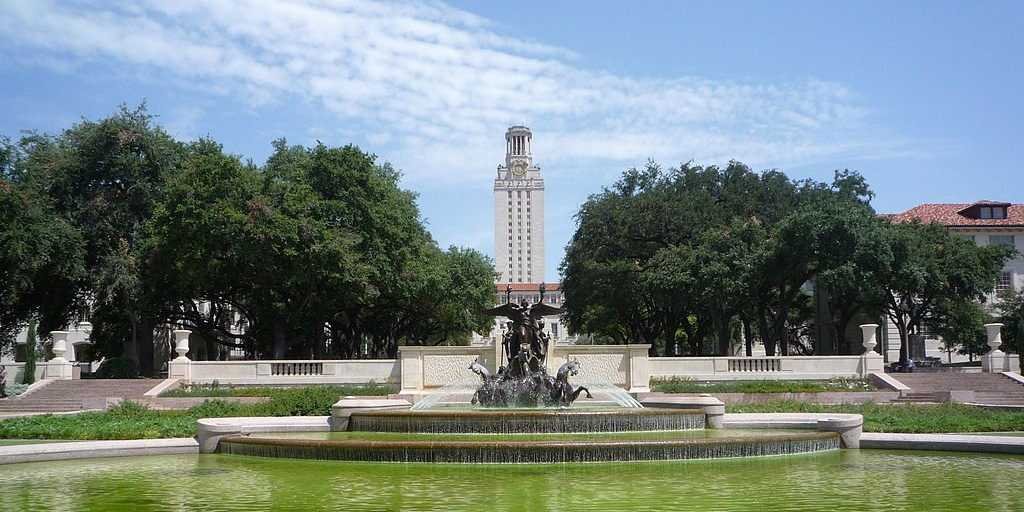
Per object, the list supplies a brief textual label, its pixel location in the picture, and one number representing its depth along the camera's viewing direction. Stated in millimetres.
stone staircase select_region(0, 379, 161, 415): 39125
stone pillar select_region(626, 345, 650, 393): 40531
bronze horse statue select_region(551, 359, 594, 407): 29562
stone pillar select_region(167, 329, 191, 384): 42938
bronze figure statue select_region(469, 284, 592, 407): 29656
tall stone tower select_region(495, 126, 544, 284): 195875
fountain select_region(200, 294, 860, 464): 19703
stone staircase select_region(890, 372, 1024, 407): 38531
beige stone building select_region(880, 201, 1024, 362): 78062
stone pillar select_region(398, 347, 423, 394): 40844
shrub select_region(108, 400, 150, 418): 33062
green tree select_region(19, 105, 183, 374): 52188
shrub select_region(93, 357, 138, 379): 50688
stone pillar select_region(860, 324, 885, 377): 42969
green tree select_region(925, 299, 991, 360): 65469
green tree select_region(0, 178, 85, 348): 46812
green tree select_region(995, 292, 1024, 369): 67938
